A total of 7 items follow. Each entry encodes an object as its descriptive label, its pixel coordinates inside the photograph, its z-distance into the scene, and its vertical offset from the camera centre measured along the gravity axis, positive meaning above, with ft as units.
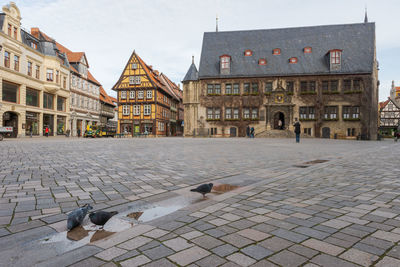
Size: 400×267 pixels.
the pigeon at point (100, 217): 8.97 -2.86
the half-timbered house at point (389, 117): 232.94 +15.04
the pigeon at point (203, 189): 12.82 -2.70
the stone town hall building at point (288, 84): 115.55 +21.50
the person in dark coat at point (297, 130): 70.65 +0.63
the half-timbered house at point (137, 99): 145.69 +16.91
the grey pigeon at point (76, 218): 9.03 -2.92
